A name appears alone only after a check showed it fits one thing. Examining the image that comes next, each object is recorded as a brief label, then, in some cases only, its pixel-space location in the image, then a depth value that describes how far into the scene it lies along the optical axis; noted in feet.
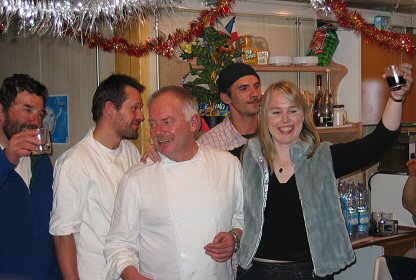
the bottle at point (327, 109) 13.34
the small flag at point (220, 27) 11.36
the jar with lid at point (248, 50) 12.17
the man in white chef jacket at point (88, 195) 7.32
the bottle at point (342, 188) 12.78
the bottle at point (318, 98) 13.82
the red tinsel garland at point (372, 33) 11.26
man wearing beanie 9.78
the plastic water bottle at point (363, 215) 12.37
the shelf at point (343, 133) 13.19
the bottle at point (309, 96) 13.30
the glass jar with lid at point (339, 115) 13.32
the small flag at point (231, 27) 12.30
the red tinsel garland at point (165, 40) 10.47
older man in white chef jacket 6.75
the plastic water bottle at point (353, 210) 12.28
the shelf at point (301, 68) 12.23
